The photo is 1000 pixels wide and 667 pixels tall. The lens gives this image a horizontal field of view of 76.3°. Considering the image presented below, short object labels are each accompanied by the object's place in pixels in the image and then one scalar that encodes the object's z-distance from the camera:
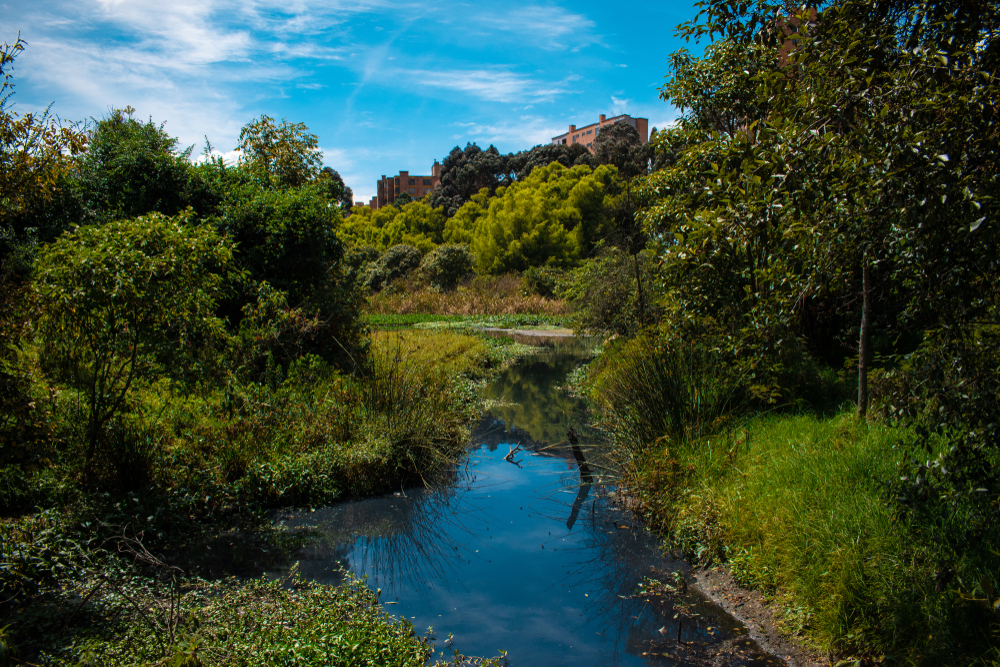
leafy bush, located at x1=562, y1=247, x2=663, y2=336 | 12.53
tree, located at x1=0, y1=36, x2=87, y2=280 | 4.86
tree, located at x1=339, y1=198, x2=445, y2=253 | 59.44
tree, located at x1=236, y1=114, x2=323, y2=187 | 18.31
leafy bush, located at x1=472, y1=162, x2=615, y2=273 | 43.16
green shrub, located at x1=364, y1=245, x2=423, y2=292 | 45.56
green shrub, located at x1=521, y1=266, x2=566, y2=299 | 36.59
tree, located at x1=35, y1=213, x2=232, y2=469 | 5.20
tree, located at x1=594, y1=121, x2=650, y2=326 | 39.68
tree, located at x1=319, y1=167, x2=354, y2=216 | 13.35
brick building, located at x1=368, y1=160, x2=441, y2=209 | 111.56
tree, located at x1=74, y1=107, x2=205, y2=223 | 10.70
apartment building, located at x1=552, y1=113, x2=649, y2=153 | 86.31
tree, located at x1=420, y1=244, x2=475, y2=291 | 41.59
